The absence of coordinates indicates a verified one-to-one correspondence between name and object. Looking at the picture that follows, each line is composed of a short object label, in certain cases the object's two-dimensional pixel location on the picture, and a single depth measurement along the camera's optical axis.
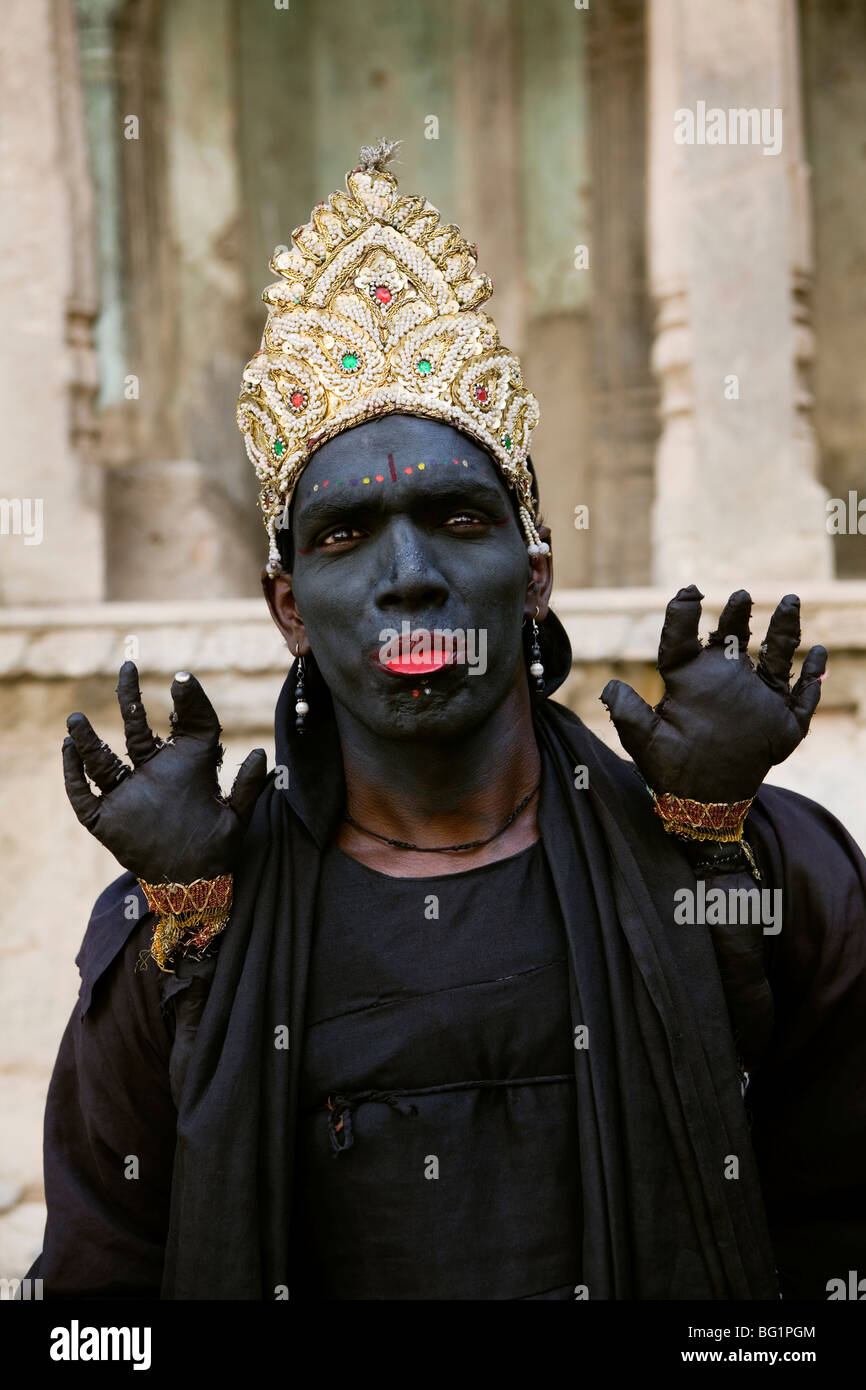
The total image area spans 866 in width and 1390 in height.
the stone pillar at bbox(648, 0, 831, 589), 4.88
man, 1.87
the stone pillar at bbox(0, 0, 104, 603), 4.98
